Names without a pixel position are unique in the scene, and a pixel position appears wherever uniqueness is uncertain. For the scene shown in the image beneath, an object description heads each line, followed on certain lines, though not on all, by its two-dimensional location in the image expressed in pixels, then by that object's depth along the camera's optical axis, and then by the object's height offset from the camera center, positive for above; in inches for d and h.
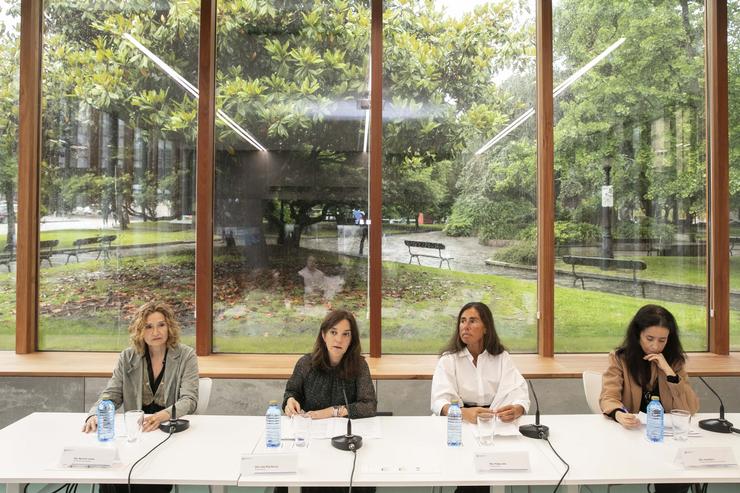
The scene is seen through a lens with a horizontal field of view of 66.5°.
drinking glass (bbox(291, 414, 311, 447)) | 94.4 -30.8
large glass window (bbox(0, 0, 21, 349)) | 175.6 +28.2
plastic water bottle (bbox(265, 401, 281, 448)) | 93.0 -29.4
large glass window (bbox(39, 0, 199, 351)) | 177.5 +29.4
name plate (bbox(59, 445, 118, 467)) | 83.7 -30.9
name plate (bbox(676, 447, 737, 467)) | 84.5 -31.1
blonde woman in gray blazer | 116.4 -25.2
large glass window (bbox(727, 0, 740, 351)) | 178.1 +36.9
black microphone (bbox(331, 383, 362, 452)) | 91.5 -31.5
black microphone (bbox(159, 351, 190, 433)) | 100.0 -31.4
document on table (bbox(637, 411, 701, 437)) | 100.0 -32.2
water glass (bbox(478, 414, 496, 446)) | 96.4 -31.5
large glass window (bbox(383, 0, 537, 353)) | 179.0 +26.2
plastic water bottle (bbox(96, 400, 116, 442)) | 95.2 -29.1
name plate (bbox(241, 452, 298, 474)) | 82.1 -31.2
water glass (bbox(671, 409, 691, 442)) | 97.6 -30.3
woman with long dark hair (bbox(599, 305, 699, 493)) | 112.8 -24.3
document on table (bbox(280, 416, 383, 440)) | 98.8 -32.3
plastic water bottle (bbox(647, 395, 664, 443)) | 95.2 -29.1
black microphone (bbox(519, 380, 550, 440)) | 97.9 -31.7
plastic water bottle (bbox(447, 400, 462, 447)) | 93.5 -29.7
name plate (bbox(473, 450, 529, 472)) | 83.0 -31.3
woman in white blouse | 117.6 -25.2
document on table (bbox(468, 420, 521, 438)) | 99.2 -32.2
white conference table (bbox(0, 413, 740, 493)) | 81.2 -32.6
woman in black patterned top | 117.0 -25.9
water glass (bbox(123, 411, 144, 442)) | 95.0 -29.7
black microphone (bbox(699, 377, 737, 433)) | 102.7 -32.4
